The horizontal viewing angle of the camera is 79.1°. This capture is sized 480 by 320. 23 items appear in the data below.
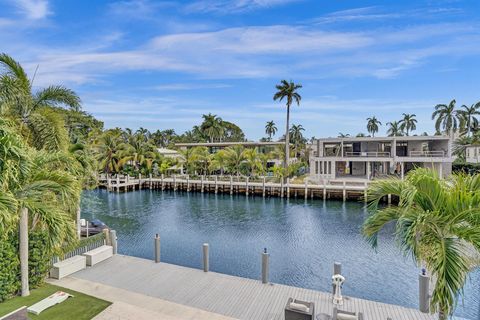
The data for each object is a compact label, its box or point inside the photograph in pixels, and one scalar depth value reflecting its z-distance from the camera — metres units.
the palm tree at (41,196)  6.85
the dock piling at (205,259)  10.15
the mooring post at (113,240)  11.76
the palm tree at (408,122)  68.75
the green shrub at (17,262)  7.54
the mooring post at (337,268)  8.34
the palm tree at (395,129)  72.50
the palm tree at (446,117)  51.16
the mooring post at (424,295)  7.45
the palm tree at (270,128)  84.56
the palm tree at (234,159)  38.84
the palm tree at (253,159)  38.31
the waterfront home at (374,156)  33.25
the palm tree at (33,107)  10.08
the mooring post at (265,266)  9.16
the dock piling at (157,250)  11.02
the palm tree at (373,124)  79.38
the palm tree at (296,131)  77.75
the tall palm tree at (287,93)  37.67
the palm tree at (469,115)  50.31
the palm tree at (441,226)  4.29
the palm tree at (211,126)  61.44
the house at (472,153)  44.89
